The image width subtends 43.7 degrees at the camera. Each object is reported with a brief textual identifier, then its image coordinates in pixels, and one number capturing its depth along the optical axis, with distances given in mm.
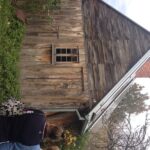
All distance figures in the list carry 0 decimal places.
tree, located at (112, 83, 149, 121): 13637
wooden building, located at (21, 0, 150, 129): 6020
